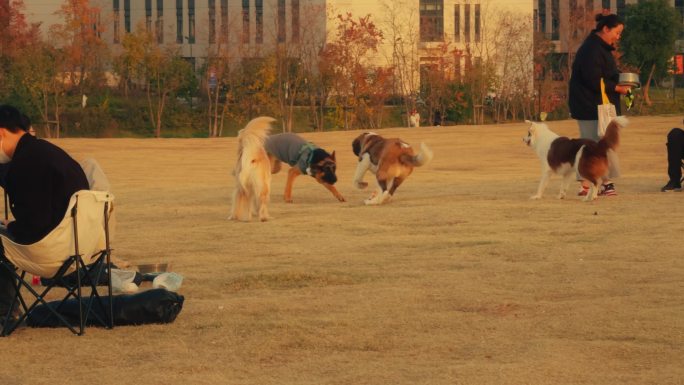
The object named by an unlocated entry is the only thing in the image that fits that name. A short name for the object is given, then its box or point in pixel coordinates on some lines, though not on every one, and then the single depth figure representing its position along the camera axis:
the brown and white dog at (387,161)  16.17
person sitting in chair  7.75
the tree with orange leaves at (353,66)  52.81
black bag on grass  8.07
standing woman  15.85
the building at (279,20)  61.09
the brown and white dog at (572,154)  15.16
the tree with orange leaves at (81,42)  56.88
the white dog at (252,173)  14.10
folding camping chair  7.59
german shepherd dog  16.88
